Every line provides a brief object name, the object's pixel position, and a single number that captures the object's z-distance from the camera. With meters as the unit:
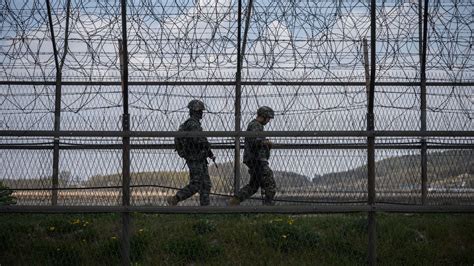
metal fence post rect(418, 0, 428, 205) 16.45
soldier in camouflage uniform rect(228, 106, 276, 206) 15.08
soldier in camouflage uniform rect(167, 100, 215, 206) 14.69
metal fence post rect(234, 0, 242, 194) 18.02
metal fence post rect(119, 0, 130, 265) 13.43
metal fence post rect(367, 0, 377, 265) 13.77
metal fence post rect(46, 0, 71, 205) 17.50
